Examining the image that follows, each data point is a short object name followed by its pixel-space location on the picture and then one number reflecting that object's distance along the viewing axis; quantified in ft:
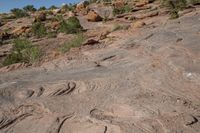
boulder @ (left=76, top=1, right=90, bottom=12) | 75.56
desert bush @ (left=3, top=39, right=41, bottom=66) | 30.56
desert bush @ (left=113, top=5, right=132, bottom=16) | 60.77
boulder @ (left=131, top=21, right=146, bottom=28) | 40.17
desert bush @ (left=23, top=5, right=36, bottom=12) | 100.27
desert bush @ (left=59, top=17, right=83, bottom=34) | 50.83
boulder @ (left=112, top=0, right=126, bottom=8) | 68.45
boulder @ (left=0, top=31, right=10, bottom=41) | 55.49
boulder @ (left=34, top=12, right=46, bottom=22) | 67.44
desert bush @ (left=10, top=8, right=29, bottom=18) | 81.24
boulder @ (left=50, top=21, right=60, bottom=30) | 57.97
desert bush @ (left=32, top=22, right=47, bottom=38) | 52.63
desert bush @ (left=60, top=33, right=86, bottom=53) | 32.90
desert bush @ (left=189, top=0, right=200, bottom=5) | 51.65
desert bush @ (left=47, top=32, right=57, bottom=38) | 49.51
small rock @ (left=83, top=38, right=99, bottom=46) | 33.15
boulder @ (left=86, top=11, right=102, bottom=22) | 58.77
